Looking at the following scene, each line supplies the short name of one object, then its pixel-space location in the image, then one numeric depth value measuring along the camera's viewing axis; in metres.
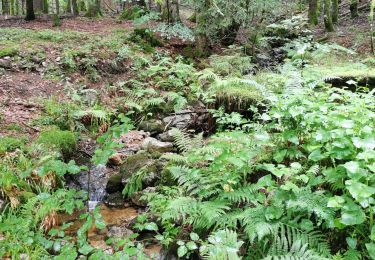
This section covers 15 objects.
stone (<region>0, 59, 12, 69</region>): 9.29
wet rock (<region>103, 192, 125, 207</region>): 5.91
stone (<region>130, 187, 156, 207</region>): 5.55
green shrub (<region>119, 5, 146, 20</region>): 16.90
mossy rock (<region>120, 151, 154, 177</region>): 6.21
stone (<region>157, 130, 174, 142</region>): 7.30
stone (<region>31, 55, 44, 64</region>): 9.85
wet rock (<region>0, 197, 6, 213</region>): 4.82
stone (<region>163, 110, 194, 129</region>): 7.98
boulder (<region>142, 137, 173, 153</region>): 6.75
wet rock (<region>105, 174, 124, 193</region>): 6.23
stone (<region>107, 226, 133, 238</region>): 4.79
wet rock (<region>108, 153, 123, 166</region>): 7.02
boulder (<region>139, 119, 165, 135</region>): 8.16
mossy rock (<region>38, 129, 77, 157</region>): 6.66
